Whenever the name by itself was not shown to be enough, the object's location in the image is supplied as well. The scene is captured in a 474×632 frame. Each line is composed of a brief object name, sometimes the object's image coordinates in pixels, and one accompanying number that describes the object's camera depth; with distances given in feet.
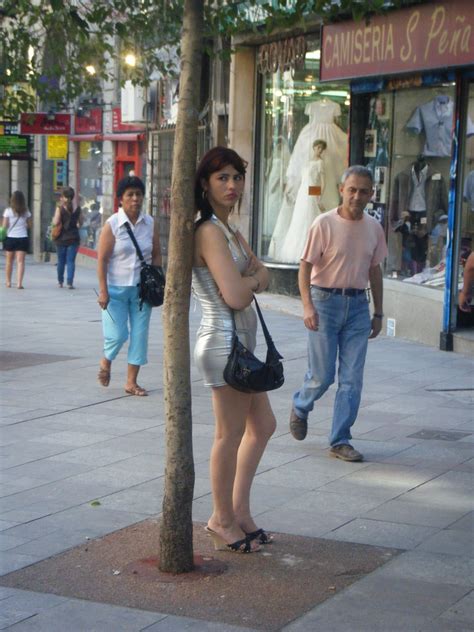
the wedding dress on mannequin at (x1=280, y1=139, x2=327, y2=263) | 56.44
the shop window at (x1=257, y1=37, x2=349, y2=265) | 55.77
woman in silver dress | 17.43
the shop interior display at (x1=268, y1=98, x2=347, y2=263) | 55.72
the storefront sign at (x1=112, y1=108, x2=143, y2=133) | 85.48
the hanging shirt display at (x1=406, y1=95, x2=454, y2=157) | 41.70
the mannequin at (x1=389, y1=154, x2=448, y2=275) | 43.39
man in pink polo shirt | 24.40
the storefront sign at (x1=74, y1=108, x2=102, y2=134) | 91.61
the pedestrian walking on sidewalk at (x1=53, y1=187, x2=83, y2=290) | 67.82
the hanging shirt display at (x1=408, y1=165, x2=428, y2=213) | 44.19
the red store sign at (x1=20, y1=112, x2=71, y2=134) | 82.28
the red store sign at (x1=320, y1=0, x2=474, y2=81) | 38.01
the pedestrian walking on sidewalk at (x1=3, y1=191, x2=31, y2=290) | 68.39
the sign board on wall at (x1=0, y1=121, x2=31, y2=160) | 93.25
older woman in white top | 31.99
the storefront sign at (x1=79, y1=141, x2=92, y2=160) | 95.09
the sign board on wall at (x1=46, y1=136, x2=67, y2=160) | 91.76
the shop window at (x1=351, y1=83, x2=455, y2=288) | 42.60
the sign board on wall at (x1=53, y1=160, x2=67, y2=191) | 101.81
